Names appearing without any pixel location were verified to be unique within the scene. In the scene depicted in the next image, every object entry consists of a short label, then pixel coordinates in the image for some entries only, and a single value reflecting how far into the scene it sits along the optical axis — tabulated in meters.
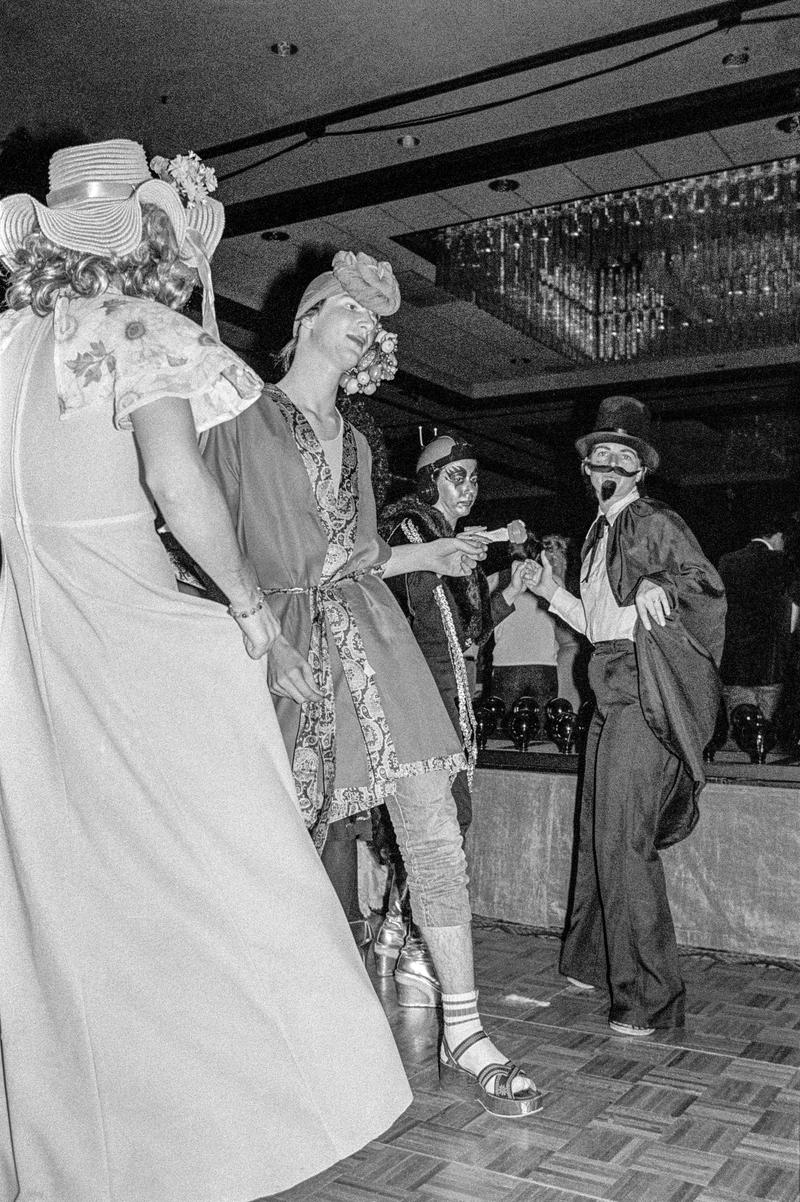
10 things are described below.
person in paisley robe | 2.16
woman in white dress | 1.55
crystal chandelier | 6.30
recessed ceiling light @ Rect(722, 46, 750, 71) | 4.95
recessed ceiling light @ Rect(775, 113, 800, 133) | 5.42
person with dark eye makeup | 3.15
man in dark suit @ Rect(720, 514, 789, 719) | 5.71
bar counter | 3.30
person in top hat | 2.78
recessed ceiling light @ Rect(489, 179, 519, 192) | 6.24
